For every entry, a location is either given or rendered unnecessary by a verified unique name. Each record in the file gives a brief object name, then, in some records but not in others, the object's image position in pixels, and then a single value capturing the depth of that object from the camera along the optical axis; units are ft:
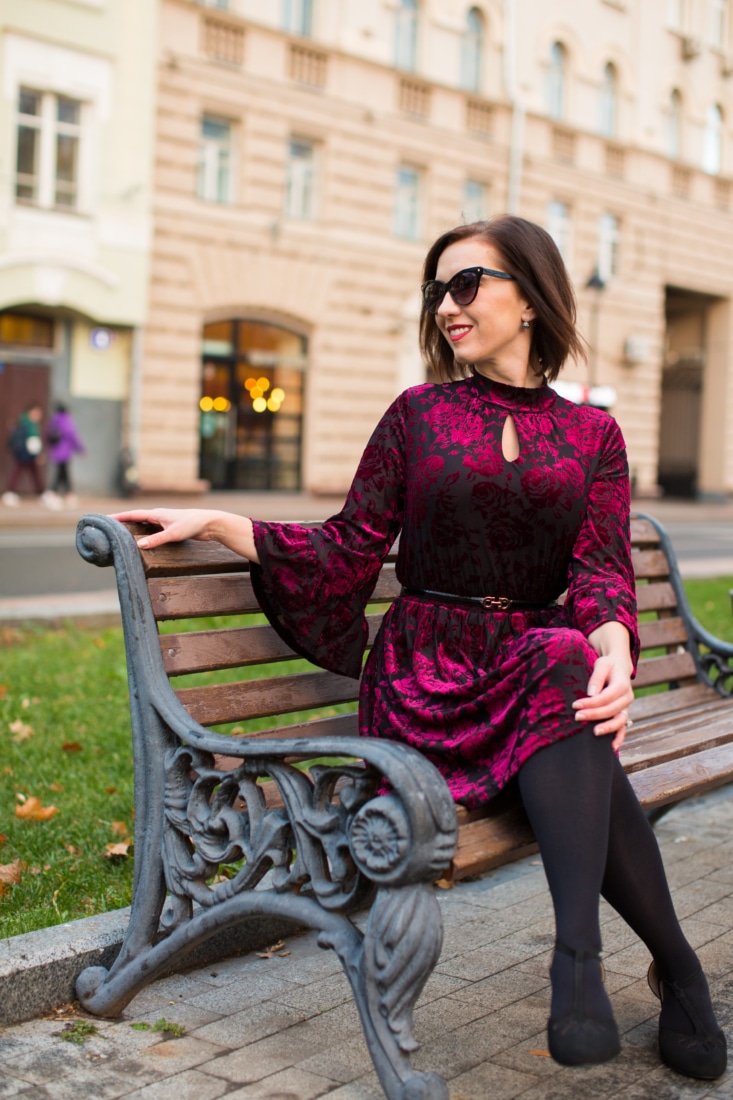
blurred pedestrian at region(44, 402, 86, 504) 65.16
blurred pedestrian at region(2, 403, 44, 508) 66.03
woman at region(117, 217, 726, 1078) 7.76
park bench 7.13
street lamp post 94.48
